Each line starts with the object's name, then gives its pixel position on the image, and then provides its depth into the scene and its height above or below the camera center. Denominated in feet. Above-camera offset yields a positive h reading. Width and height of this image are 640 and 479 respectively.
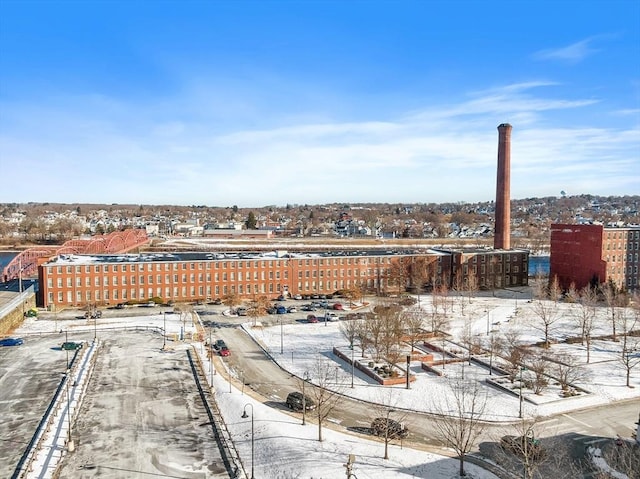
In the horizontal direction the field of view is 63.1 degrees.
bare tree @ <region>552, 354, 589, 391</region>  123.65 -39.65
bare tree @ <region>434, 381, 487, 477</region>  84.33 -40.91
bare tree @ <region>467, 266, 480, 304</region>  246.88 -33.61
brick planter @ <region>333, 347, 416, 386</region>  127.54 -40.58
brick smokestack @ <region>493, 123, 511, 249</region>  300.40 +16.18
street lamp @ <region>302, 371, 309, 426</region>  102.42 -39.97
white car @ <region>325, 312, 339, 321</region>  201.36 -40.49
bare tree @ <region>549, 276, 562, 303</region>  224.12 -32.98
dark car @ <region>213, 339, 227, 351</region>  156.37 -40.53
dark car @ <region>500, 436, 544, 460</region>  83.15 -38.42
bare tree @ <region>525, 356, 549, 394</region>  121.49 -38.65
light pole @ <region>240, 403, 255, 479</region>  105.64 -41.03
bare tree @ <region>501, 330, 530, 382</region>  130.62 -37.42
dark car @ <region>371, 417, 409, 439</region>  96.15 -40.11
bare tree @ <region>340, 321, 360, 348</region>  149.59 -34.76
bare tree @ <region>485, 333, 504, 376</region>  137.92 -37.66
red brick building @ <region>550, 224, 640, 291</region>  242.99 -17.82
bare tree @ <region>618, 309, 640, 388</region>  137.18 -39.03
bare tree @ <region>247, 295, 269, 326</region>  198.56 -37.79
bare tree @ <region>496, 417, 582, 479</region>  81.10 -39.93
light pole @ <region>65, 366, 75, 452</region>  91.82 -41.65
